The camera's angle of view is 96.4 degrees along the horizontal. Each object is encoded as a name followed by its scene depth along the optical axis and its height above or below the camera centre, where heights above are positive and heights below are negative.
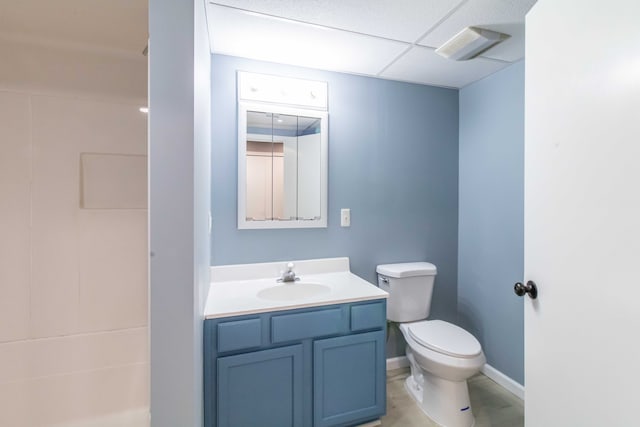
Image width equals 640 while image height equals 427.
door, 0.79 -0.01
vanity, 1.33 -0.75
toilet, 1.58 -0.80
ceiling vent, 1.54 +0.93
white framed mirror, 1.85 +0.28
